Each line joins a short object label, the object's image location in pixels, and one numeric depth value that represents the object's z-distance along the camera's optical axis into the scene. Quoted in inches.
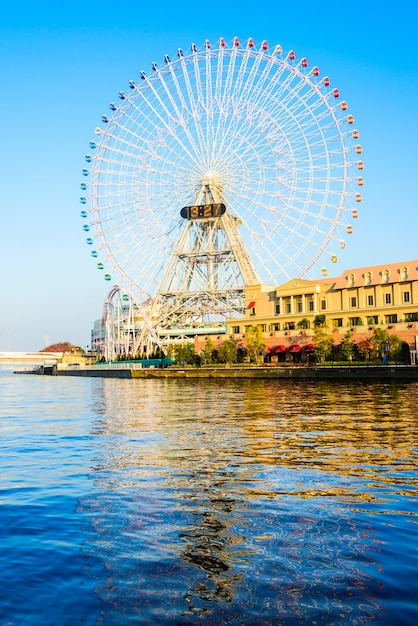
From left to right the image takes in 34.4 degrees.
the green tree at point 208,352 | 4409.2
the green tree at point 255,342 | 4010.8
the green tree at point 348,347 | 3486.7
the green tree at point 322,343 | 3590.1
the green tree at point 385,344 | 3262.8
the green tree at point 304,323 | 3870.6
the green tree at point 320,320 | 3747.5
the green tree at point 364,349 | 3422.7
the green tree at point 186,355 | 4594.0
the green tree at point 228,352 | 4207.2
